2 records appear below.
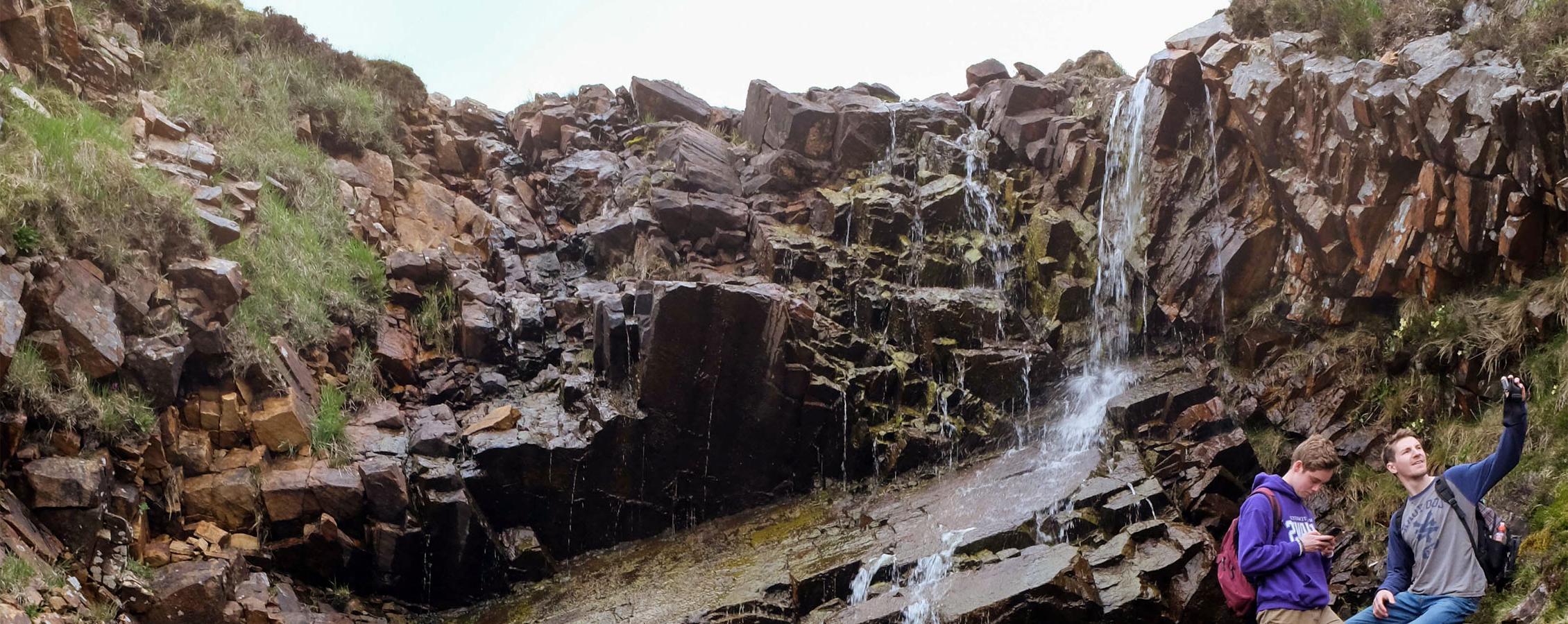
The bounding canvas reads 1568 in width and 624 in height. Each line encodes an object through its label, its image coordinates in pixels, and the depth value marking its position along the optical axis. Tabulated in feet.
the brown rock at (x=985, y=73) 58.80
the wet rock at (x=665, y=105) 60.54
